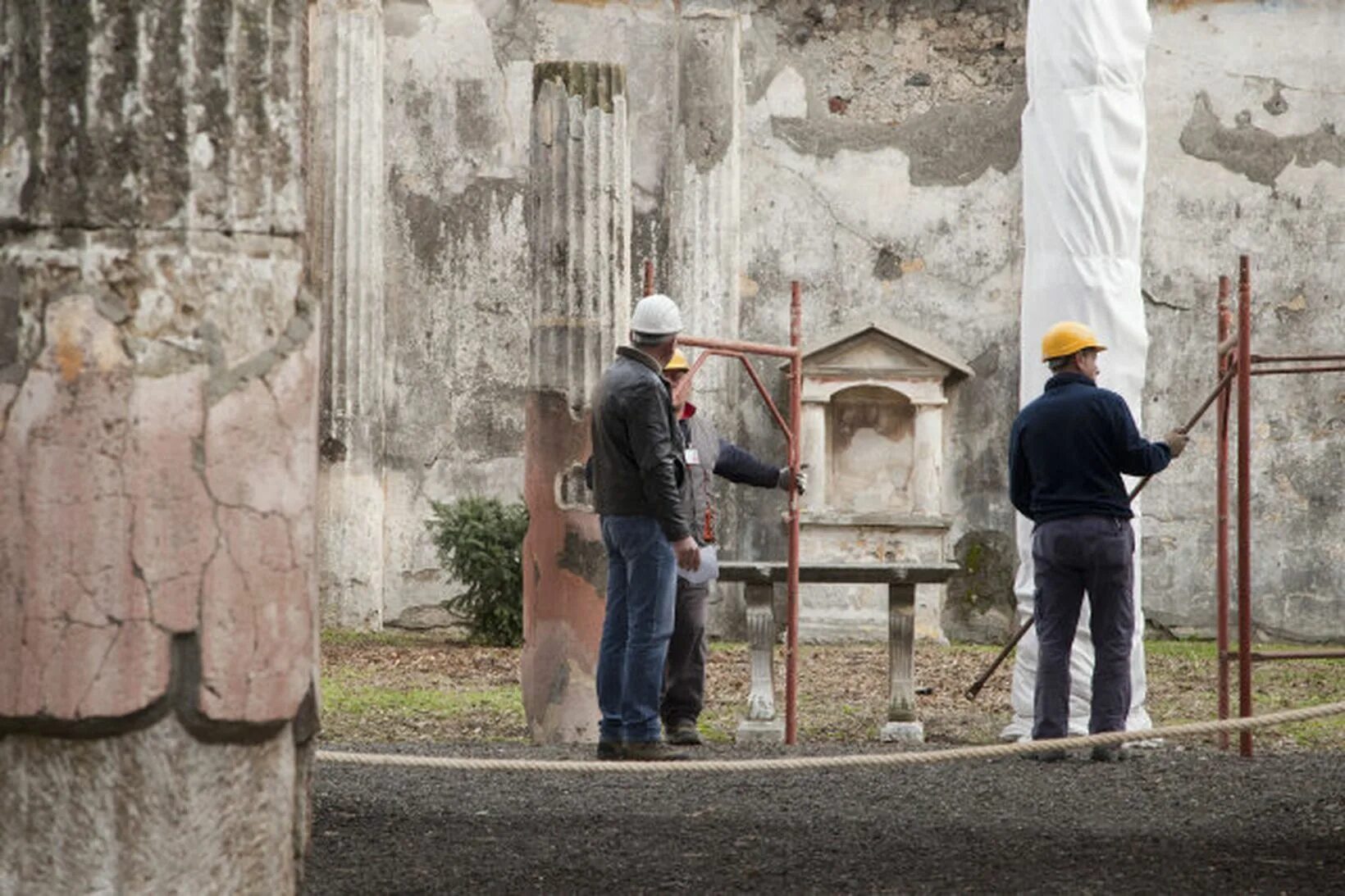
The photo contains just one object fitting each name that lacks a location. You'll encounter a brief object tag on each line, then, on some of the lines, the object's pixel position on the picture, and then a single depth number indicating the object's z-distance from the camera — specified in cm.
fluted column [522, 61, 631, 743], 2009
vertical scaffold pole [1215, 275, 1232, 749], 1780
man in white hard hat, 1628
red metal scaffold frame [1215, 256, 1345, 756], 1720
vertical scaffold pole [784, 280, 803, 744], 1917
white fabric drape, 1823
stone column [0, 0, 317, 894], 737
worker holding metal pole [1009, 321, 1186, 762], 1636
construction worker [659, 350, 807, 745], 1877
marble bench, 1987
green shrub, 3000
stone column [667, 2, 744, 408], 3450
